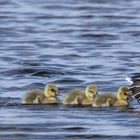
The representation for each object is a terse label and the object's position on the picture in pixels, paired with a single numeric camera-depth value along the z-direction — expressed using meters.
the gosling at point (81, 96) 16.56
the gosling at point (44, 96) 16.64
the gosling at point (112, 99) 16.44
